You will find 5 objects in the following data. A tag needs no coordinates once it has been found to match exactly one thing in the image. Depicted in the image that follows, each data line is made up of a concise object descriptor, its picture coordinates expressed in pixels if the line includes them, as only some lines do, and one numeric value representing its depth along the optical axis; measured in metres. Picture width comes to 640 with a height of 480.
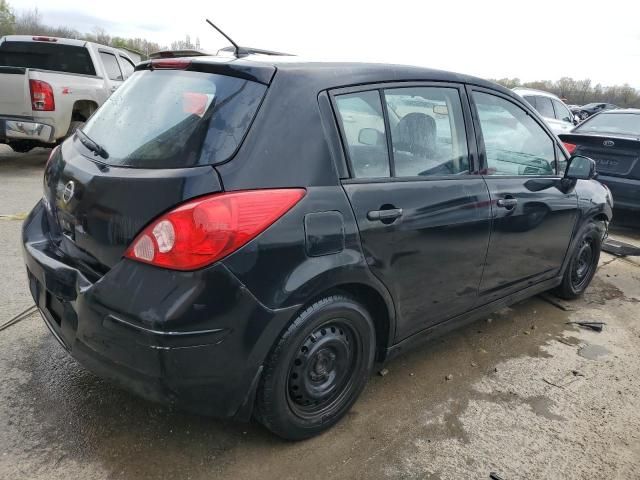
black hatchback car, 1.95
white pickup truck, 7.53
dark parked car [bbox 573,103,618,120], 28.39
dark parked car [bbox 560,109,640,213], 6.37
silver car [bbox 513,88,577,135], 12.11
